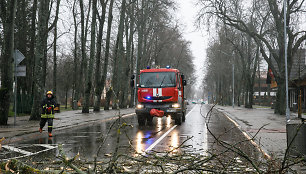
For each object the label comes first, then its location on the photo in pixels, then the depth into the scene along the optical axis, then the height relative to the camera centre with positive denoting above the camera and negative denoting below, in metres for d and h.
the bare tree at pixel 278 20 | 26.38 +6.09
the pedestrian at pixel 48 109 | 12.94 -0.58
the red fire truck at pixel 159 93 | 17.22 +0.03
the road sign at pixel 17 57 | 16.08 +1.81
